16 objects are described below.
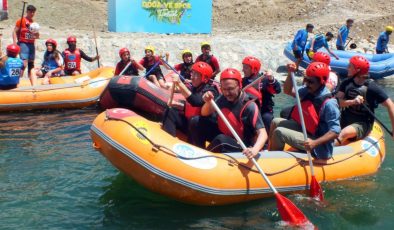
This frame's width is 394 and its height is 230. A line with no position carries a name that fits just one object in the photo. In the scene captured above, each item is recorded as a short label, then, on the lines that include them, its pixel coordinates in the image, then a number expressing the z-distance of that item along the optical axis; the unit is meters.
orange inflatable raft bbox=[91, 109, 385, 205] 5.04
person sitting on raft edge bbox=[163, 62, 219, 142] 6.05
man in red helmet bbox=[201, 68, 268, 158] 5.38
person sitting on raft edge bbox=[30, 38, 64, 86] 11.40
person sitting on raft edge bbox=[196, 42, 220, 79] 10.02
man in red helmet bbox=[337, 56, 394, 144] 6.23
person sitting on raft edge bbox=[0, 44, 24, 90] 9.54
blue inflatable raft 14.30
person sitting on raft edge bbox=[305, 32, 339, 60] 14.49
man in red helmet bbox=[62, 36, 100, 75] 11.59
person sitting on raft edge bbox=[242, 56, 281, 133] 6.79
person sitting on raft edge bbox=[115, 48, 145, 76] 10.28
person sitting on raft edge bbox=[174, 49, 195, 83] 9.88
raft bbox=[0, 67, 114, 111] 9.85
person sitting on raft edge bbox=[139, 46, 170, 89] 10.23
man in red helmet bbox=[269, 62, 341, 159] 5.60
